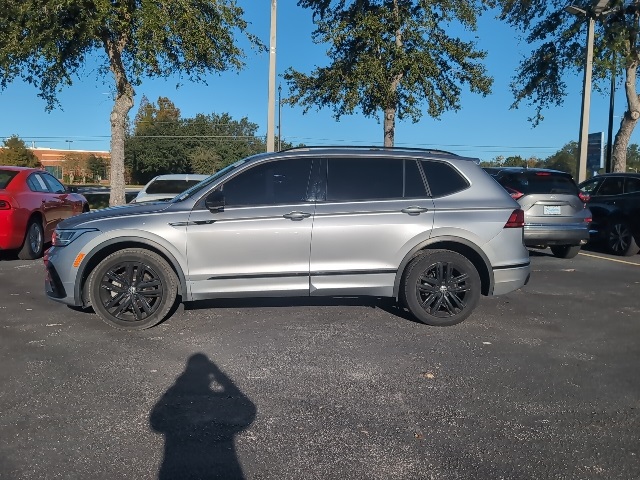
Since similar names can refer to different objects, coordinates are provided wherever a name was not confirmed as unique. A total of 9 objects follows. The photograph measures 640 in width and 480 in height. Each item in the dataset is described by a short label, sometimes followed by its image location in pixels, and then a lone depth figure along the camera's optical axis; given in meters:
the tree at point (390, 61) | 18.36
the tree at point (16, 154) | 59.60
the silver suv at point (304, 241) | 5.82
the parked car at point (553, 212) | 10.14
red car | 9.48
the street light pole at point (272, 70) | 16.56
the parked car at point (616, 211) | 11.83
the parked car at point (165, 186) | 12.95
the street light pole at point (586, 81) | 18.92
